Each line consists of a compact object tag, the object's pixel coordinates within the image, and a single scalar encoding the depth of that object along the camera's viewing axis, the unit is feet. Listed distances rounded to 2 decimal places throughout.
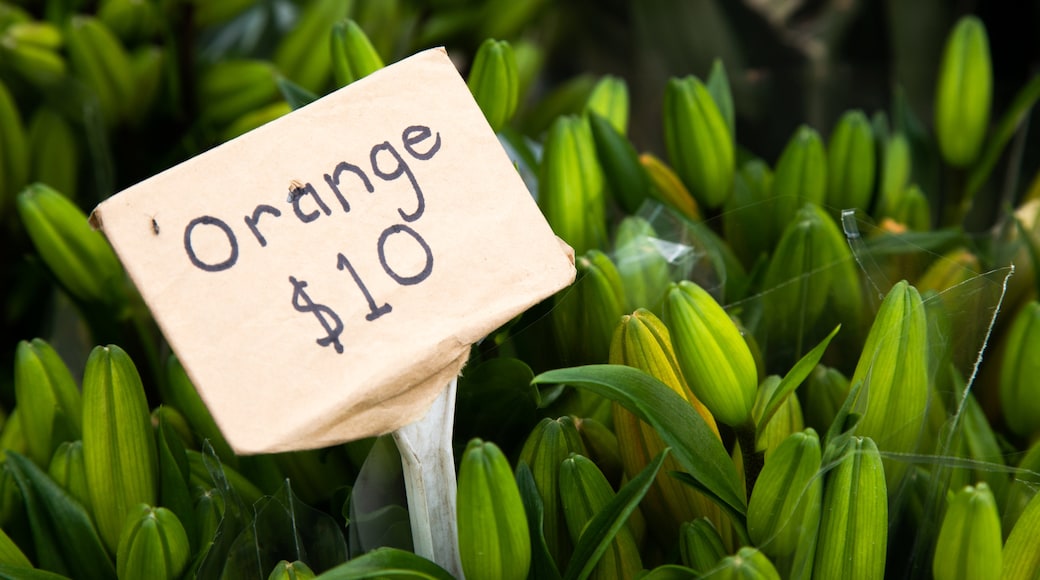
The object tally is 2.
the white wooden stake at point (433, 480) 1.13
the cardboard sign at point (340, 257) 1.03
